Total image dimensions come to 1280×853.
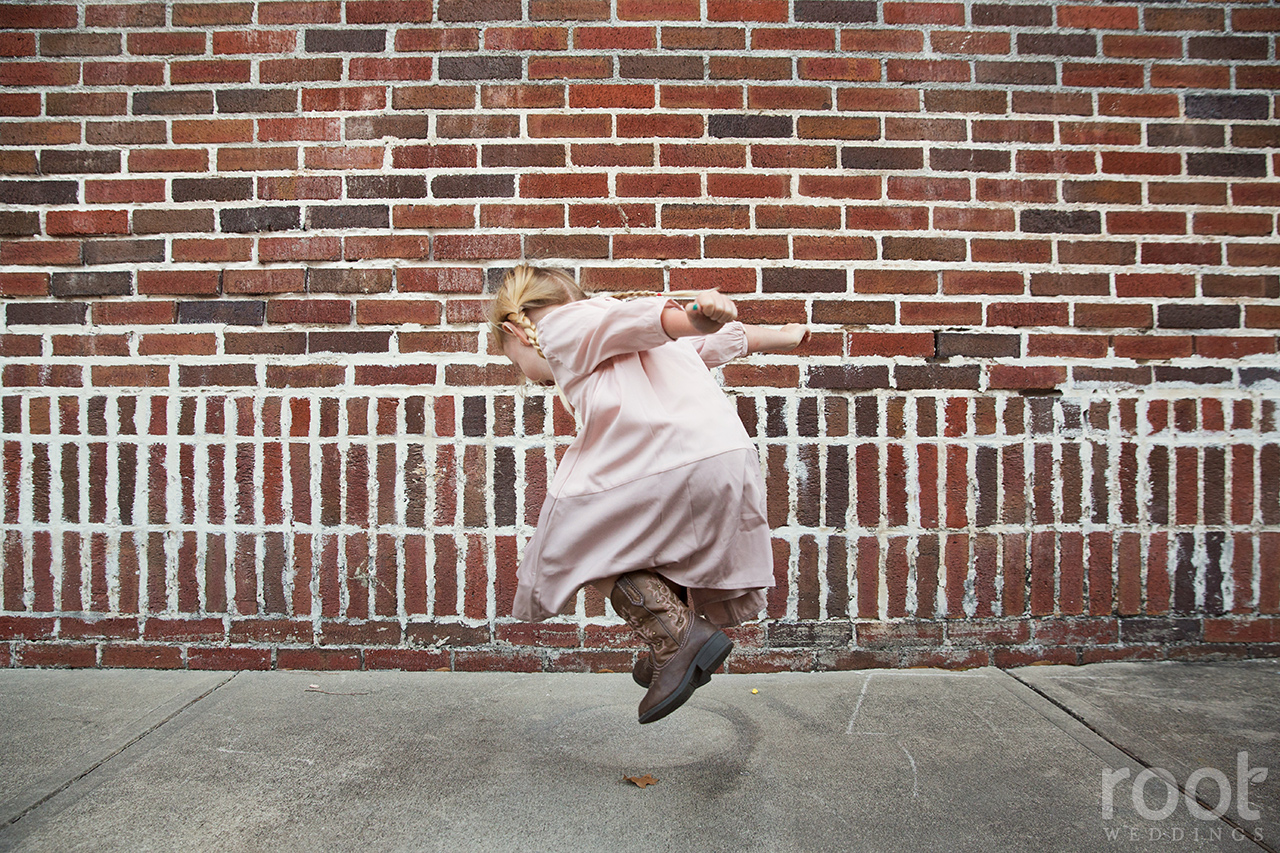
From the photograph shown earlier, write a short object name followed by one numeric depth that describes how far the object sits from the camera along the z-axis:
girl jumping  2.05
